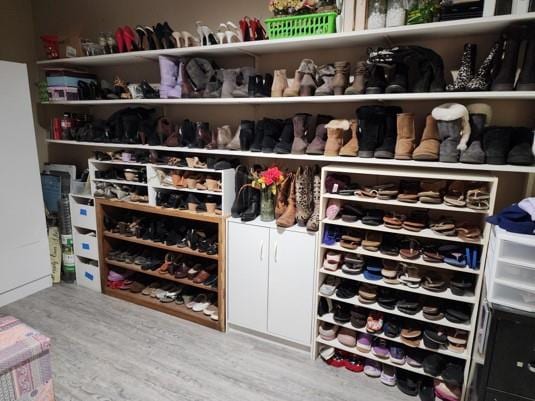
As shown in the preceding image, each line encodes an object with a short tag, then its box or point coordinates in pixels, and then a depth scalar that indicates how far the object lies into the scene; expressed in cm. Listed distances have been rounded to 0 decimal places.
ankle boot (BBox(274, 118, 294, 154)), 215
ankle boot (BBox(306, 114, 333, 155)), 204
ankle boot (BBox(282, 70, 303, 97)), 204
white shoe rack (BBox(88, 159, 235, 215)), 239
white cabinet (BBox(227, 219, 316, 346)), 214
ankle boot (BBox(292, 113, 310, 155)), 210
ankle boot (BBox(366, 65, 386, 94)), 181
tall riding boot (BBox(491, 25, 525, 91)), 154
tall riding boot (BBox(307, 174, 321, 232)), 208
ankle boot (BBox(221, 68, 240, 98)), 227
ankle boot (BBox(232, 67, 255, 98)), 220
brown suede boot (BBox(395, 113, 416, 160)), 177
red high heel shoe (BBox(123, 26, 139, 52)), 254
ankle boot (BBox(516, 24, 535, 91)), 149
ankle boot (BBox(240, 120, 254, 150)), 231
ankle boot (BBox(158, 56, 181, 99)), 241
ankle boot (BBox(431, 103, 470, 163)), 163
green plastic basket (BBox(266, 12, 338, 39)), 187
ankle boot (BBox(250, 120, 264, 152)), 226
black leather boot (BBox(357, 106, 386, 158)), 186
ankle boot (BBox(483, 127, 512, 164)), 158
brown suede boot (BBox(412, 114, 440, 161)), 170
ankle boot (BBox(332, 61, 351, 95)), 192
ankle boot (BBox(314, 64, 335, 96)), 195
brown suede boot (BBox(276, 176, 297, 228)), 215
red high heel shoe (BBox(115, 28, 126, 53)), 256
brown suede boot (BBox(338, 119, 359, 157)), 192
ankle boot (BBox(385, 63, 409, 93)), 175
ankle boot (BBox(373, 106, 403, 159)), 183
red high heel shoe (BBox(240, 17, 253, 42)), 211
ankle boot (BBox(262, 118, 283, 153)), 221
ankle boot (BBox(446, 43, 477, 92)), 164
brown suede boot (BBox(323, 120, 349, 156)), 196
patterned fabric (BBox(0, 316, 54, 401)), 149
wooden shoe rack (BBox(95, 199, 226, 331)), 243
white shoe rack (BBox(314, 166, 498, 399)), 167
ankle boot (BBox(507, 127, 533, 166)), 153
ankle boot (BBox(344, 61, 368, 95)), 186
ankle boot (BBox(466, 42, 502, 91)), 159
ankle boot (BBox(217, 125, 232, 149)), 242
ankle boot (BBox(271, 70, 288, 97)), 210
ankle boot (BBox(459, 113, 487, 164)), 161
